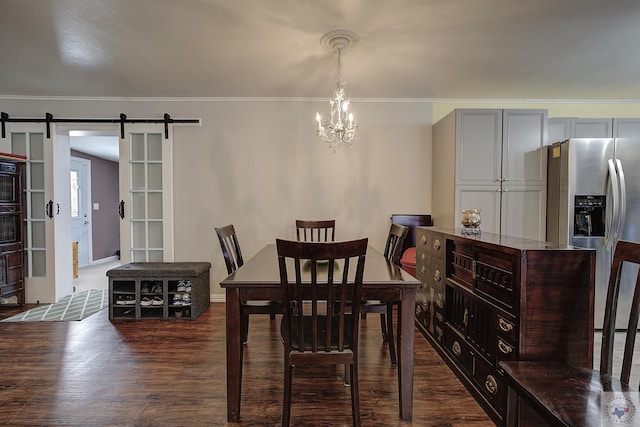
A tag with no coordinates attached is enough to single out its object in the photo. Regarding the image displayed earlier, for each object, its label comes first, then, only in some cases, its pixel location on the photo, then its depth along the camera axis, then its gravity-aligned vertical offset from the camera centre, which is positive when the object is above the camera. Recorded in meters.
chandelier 2.19 +1.24
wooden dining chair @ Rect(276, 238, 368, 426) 1.31 -0.50
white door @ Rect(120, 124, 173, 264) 3.56 +0.13
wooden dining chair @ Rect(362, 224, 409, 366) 1.93 -0.39
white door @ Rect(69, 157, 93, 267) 5.53 -0.07
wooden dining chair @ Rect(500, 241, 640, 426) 1.01 -0.69
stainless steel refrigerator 2.62 +0.08
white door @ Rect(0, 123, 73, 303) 3.53 -0.01
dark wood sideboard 1.37 -0.51
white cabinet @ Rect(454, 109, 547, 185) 3.00 +0.62
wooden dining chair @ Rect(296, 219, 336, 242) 3.05 -0.20
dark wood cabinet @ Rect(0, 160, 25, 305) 3.20 -0.32
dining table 1.53 -0.53
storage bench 2.99 -0.89
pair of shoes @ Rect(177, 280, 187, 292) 3.07 -0.84
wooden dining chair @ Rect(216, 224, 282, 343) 2.00 -0.68
